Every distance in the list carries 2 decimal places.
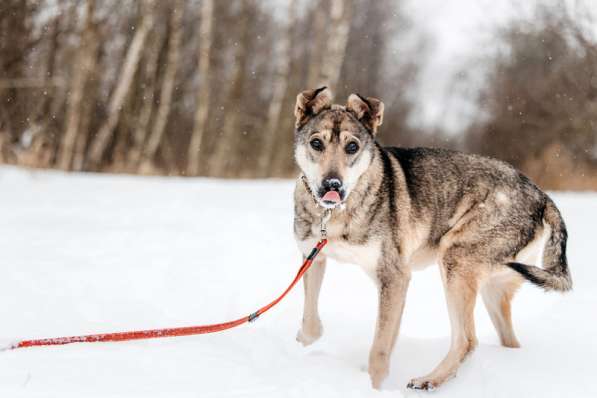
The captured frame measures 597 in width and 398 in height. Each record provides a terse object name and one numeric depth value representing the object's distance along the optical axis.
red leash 3.14
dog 3.63
